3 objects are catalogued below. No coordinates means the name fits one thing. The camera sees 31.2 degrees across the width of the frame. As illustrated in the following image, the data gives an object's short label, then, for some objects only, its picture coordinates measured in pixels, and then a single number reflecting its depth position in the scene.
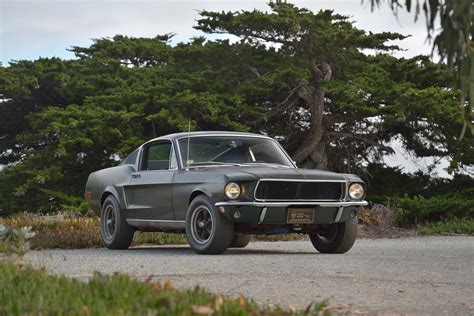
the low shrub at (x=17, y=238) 6.89
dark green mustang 10.70
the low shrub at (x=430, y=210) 19.80
